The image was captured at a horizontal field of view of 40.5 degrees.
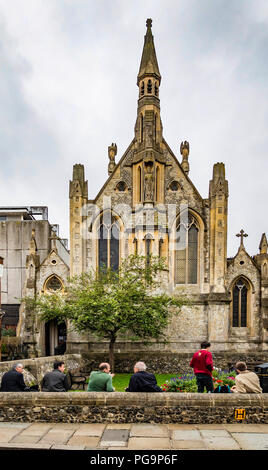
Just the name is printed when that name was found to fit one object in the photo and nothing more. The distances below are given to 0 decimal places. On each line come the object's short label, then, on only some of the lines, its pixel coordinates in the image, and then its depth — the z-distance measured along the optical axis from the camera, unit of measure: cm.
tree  1619
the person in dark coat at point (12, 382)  845
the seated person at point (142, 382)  783
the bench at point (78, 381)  1423
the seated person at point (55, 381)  833
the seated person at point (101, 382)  800
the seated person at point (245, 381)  796
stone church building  1995
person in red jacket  880
